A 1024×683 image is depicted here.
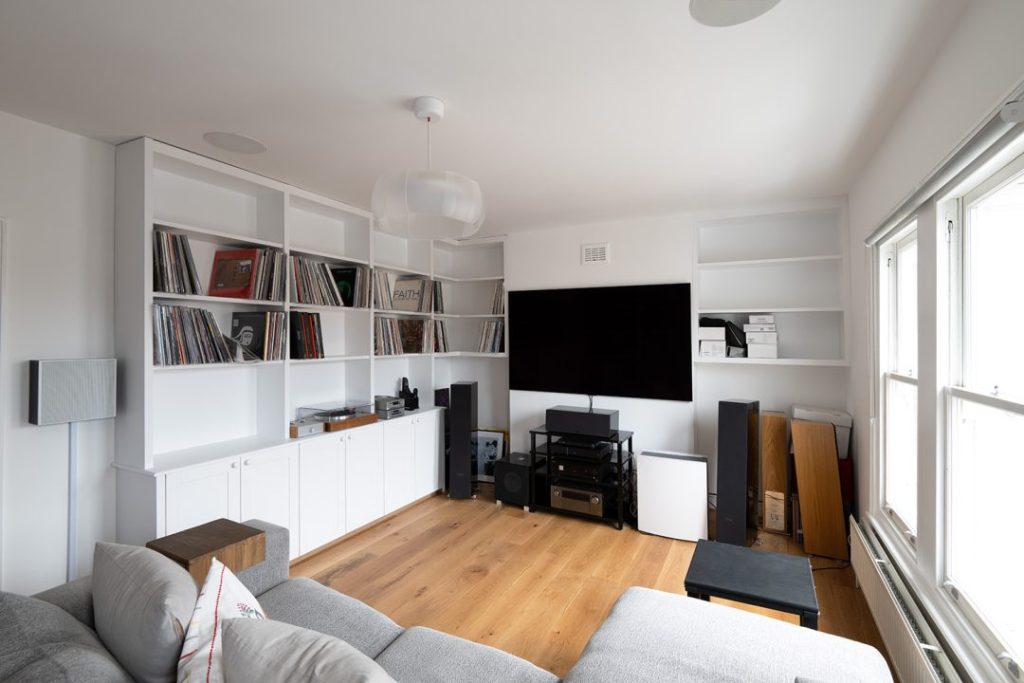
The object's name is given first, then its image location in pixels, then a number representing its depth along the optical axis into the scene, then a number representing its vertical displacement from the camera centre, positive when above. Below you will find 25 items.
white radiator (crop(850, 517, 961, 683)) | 1.55 -1.03
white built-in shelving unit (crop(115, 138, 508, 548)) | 2.45 +0.12
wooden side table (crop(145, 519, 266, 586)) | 1.65 -0.72
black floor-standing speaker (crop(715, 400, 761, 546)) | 3.29 -0.88
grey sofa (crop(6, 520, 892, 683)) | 1.33 -0.91
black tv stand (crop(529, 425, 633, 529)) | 3.65 -1.02
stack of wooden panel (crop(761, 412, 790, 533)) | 3.40 -0.87
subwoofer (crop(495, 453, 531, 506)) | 3.99 -1.14
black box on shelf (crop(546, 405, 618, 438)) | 3.72 -0.61
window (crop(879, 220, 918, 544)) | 2.31 -0.16
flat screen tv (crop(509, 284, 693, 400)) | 3.82 +0.00
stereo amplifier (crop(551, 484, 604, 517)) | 3.73 -1.22
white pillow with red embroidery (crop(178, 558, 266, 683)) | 1.10 -0.70
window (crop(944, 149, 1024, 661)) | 1.39 -0.25
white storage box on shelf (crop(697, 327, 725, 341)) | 3.71 +0.06
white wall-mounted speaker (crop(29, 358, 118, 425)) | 2.15 -0.22
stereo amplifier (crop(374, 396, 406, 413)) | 3.78 -0.47
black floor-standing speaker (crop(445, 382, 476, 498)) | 4.18 -0.83
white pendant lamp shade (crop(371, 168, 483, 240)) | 1.78 +0.54
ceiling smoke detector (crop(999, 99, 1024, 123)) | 1.12 +0.53
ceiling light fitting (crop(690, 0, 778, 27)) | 1.41 +0.98
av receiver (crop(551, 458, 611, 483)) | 3.76 -0.99
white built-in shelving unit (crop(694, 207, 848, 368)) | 3.53 +0.49
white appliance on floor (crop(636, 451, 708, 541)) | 3.43 -1.09
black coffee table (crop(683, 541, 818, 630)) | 1.78 -0.93
